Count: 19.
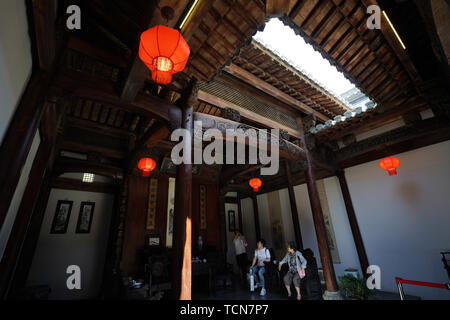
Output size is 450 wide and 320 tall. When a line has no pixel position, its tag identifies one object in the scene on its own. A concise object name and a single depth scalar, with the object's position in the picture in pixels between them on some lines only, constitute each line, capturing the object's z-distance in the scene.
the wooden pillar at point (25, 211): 3.51
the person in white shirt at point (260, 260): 6.04
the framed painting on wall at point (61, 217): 6.27
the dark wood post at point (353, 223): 6.26
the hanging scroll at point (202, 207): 8.28
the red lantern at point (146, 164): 5.65
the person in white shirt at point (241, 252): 7.53
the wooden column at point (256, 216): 9.77
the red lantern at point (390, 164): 5.11
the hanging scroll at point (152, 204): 7.13
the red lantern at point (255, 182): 7.55
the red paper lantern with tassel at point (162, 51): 2.04
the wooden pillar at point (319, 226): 5.14
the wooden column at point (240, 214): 10.83
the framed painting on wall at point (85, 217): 6.63
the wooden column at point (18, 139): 2.09
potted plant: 5.00
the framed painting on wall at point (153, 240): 6.84
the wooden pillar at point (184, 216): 2.87
